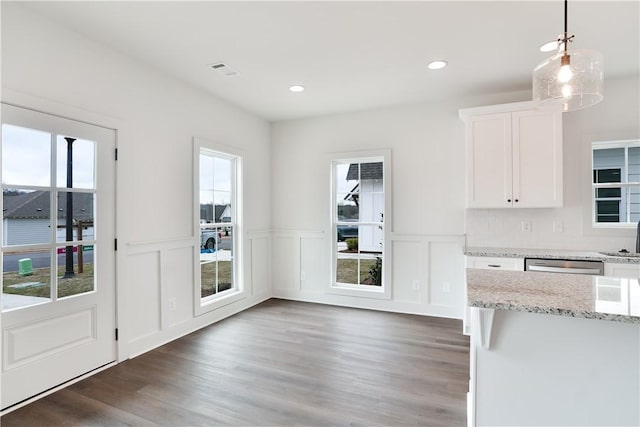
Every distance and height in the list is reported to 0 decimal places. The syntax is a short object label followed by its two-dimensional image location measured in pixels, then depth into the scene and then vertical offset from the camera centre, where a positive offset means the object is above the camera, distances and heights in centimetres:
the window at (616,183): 349 +33
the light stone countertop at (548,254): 301 -39
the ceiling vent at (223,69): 314 +142
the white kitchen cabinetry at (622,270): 296 -50
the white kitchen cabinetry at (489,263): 331 -50
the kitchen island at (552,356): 140 -64
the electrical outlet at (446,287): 412 -90
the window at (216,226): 386 -12
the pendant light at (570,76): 160 +67
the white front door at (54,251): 221 -25
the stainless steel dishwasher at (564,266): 304 -49
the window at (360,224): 455 -13
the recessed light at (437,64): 307 +141
